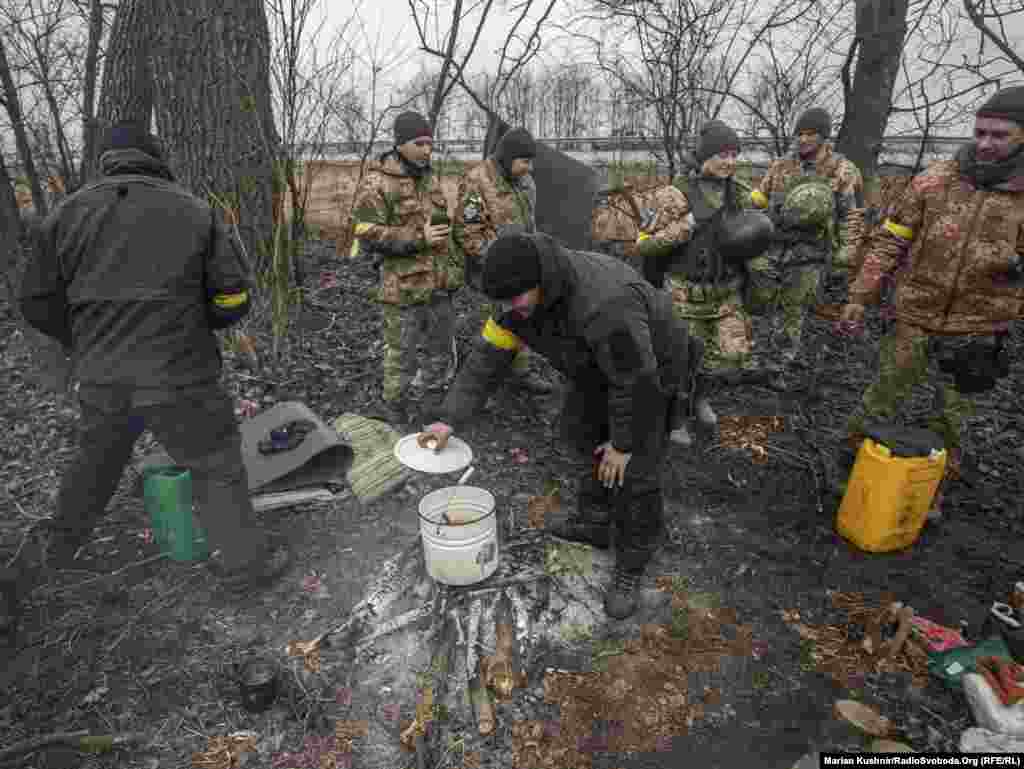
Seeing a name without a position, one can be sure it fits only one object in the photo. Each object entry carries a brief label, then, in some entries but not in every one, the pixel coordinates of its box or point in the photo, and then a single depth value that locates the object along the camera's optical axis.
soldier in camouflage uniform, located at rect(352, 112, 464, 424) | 4.64
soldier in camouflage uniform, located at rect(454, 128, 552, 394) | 5.04
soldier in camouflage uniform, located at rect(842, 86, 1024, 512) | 3.28
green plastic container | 3.35
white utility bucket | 3.14
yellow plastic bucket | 3.35
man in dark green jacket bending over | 2.55
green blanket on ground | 4.27
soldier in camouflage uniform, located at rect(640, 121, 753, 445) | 4.59
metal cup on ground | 2.69
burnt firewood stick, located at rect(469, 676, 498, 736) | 2.64
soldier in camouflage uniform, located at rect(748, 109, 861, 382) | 5.52
